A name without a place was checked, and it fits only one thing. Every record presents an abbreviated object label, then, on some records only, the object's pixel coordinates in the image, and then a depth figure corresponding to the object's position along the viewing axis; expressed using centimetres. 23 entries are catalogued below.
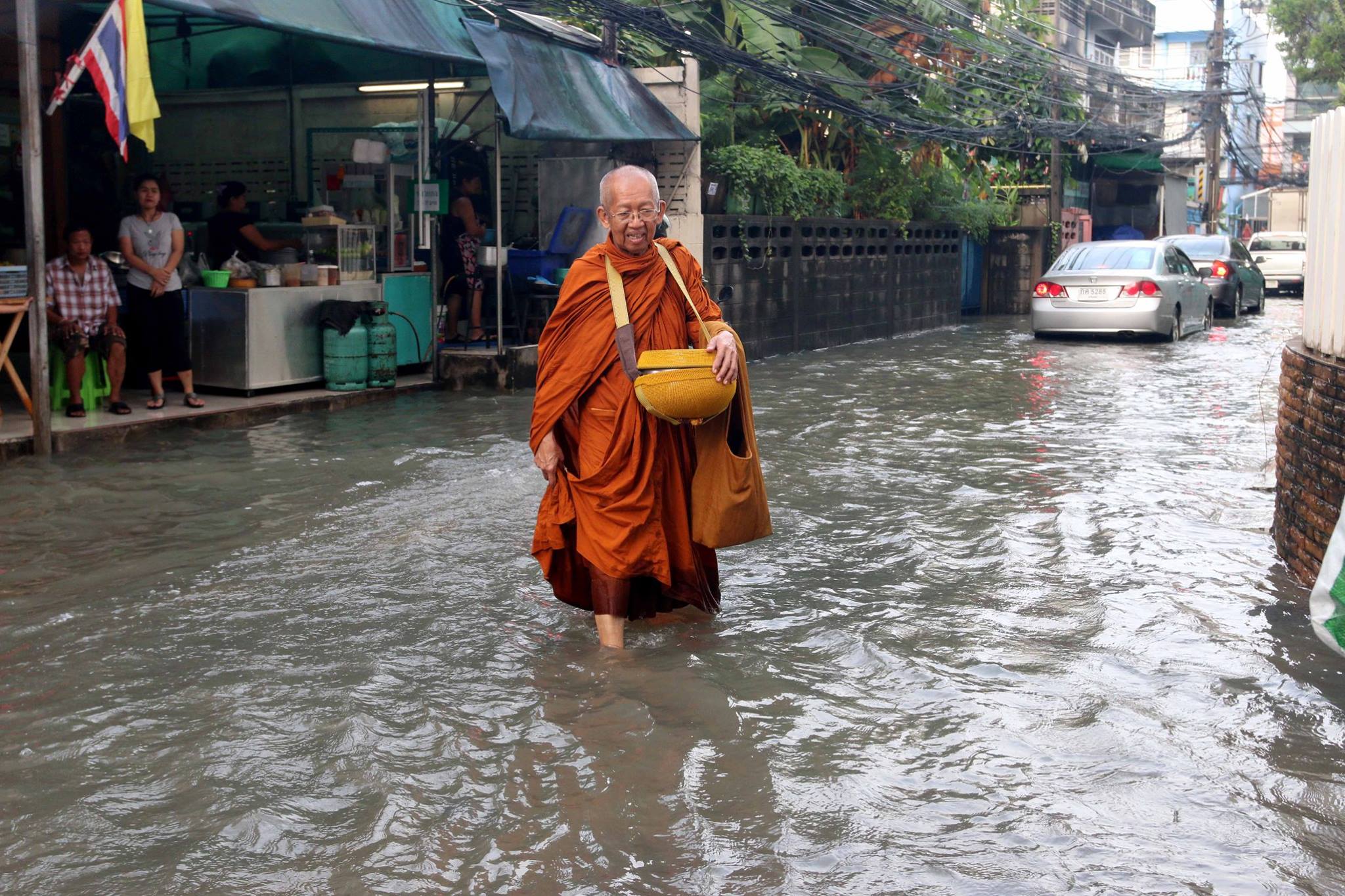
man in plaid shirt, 998
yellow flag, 857
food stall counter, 1148
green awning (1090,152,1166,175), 3491
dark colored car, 2461
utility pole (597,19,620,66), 1441
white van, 3419
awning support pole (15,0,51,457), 869
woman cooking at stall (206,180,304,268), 1238
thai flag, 857
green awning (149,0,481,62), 936
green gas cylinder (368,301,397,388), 1238
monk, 522
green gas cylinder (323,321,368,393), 1216
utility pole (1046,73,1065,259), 2816
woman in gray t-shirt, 1052
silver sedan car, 1867
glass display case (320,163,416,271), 1355
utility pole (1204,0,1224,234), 3192
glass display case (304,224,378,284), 1270
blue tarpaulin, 1219
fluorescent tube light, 1488
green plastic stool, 1042
